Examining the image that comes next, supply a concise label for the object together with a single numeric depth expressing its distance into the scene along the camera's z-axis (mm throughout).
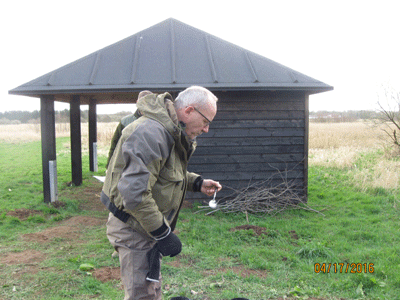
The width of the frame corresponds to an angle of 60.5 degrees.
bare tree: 12250
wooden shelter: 7325
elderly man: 1902
